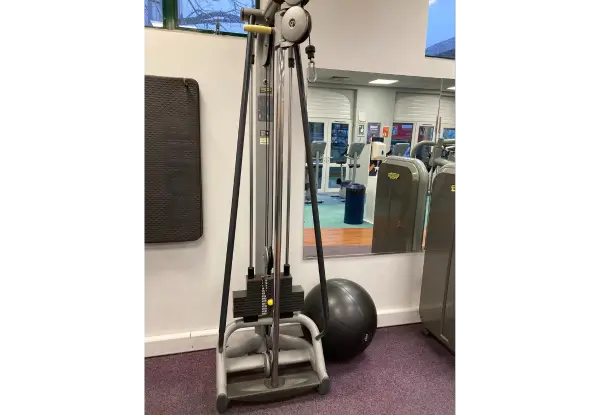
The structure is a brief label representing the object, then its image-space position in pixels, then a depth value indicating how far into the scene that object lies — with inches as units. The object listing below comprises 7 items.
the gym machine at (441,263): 101.6
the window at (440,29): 107.4
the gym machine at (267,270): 75.9
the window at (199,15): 87.2
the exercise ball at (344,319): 93.0
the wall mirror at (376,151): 110.8
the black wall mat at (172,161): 88.5
